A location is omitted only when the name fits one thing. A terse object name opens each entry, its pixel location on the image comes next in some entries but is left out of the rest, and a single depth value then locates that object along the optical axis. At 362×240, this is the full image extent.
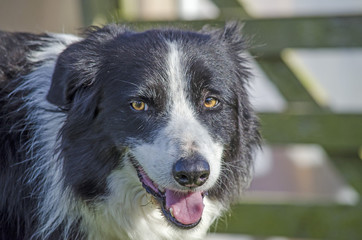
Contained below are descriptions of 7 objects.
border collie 6.34
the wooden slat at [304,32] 9.80
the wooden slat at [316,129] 9.92
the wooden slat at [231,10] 10.52
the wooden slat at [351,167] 10.19
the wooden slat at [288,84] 10.16
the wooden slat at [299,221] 10.20
